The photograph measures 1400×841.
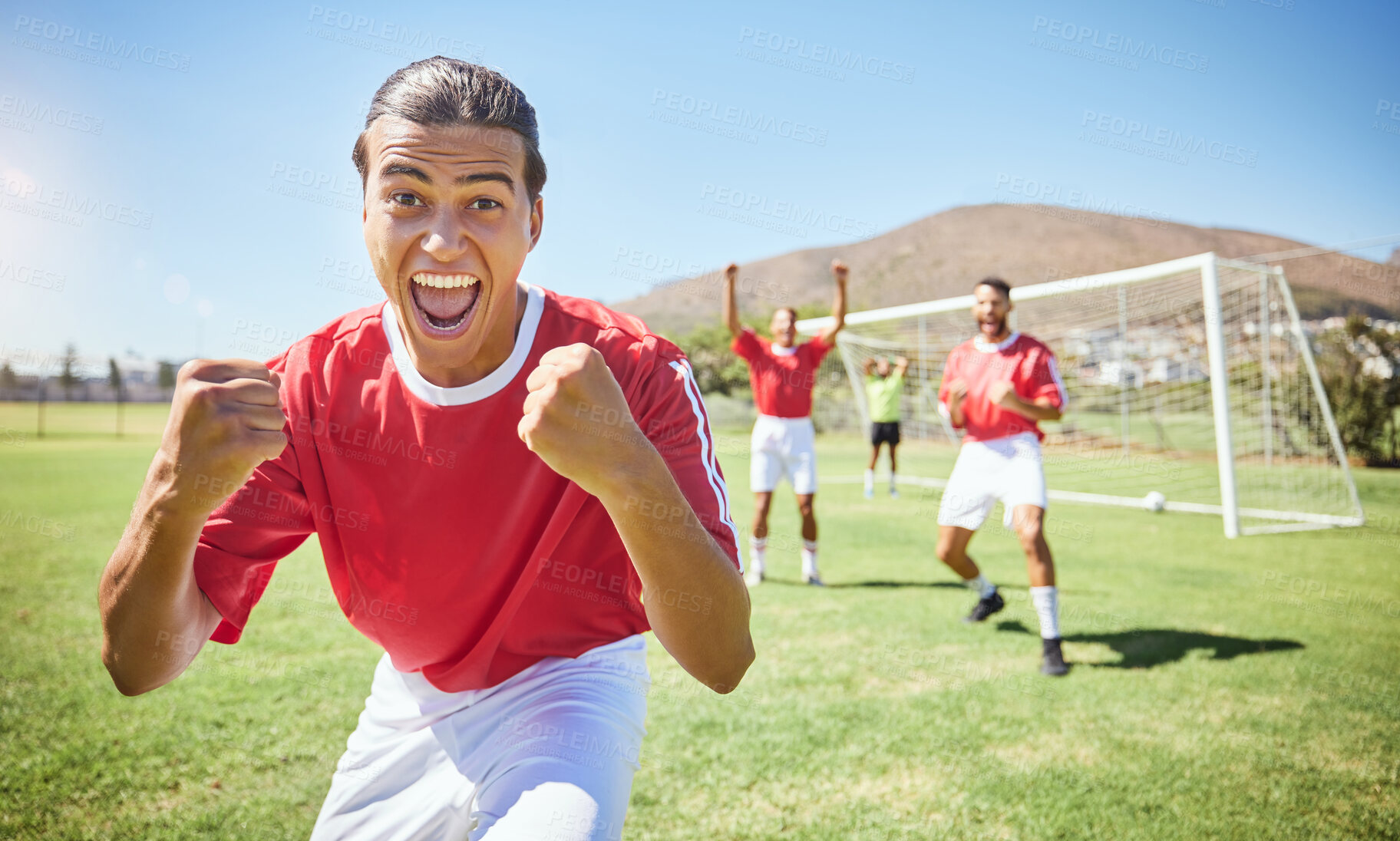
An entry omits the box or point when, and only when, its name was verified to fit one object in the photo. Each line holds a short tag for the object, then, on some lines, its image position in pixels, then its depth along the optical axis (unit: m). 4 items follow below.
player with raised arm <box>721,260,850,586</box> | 7.71
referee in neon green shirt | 14.59
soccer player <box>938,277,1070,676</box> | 5.33
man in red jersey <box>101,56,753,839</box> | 1.55
